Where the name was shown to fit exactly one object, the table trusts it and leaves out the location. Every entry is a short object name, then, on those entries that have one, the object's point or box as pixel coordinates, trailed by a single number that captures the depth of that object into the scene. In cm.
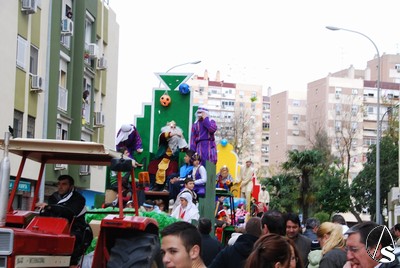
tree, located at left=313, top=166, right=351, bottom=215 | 5978
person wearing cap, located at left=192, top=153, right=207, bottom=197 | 1897
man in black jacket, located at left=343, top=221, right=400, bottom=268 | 580
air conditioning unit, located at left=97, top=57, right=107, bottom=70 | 4561
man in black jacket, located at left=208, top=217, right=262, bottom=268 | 891
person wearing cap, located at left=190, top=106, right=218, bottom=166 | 2162
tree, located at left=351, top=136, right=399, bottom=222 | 6009
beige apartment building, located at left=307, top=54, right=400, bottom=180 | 11019
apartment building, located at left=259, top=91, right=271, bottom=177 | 14125
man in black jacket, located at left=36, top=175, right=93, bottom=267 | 1105
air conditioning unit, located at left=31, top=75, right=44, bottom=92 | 3494
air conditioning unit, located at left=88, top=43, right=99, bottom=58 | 4362
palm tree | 5797
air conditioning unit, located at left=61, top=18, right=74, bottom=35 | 3888
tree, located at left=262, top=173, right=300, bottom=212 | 5938
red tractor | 990
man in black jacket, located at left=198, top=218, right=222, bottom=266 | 1241
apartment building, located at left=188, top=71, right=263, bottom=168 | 13450
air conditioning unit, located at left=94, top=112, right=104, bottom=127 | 4541
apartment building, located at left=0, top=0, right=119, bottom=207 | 3331
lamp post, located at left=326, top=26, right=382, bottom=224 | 4403
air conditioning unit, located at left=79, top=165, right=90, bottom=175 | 4265
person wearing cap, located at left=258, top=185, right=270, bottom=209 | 3405
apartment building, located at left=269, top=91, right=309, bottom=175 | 12650
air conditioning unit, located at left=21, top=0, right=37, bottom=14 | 3381
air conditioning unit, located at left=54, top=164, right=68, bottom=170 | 3768
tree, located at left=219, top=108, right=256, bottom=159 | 8556
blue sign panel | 3355
